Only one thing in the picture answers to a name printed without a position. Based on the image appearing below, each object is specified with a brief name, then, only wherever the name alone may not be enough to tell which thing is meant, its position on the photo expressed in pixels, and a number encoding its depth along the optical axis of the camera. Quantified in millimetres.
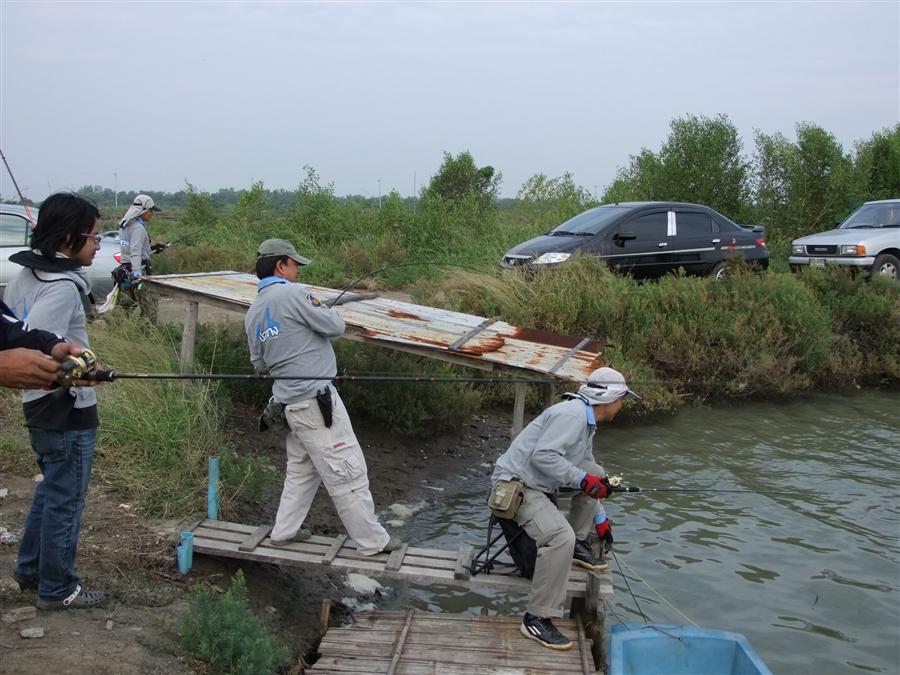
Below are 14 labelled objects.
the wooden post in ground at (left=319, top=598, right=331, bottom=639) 4988
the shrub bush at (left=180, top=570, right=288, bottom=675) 3957
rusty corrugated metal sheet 6340
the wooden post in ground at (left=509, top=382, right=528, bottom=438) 6611
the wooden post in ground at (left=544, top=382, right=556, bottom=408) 7141
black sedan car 11961
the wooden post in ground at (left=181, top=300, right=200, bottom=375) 7188
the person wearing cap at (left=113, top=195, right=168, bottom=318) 8883
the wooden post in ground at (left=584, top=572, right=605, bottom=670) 4887
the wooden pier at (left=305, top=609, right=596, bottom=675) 4395
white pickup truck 13617
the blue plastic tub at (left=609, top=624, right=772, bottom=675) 4543
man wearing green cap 4871
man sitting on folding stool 4551
